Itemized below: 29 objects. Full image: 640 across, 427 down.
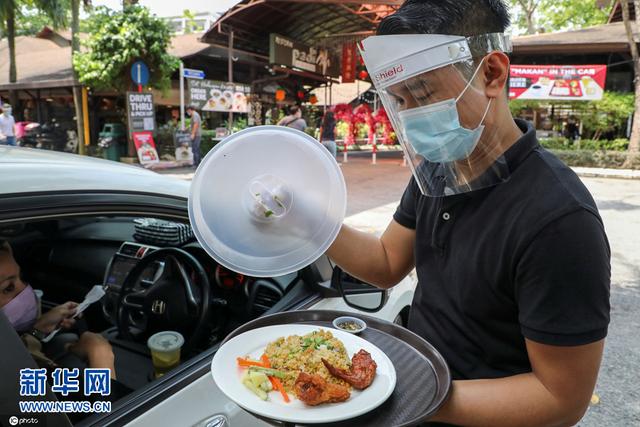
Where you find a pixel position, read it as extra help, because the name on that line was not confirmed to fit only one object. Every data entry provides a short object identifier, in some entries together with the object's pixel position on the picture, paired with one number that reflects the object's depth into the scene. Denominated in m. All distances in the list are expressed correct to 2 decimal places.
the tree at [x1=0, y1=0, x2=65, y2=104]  17.12
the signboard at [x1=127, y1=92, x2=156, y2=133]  12.26
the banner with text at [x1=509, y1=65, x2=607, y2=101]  15.59
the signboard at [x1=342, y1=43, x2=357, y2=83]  16.38
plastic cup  1.92
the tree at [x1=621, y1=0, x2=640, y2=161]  13.97
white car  1.38
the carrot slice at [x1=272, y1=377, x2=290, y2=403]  1.09
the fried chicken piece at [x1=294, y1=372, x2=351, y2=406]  1.05
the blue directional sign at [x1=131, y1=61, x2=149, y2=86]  12.27
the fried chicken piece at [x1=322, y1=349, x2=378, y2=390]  1.12
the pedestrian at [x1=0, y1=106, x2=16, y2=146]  11.98
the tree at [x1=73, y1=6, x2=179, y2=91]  11.99
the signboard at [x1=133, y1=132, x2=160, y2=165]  12.65
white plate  0.98
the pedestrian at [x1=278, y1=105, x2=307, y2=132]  11.23
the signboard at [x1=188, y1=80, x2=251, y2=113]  12.52
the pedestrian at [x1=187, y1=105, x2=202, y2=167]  12.79
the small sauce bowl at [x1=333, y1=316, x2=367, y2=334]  1.39
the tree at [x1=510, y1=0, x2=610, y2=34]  29.00
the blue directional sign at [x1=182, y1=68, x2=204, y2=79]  12.50
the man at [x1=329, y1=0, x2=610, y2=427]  0.92
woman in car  1.93
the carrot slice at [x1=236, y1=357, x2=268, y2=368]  1.17
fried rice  1.17
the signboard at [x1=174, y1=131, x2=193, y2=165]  13.36
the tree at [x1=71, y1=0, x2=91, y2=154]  13.79
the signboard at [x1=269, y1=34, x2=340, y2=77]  14.09
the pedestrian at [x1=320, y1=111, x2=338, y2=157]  13.55
